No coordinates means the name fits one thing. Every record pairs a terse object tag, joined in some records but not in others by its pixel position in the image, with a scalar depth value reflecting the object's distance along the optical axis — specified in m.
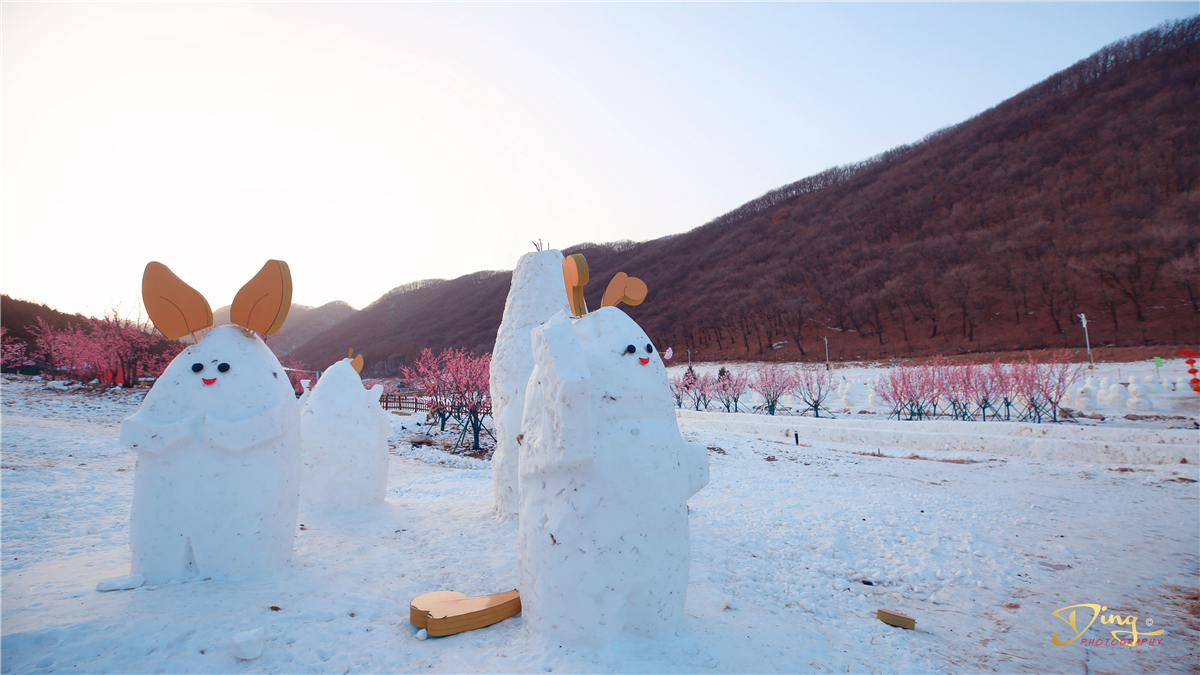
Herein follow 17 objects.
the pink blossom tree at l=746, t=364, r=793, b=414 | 20.76
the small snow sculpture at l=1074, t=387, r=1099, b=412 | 16.83
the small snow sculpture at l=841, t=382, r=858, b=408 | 21.94
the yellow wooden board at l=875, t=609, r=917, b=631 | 3.98
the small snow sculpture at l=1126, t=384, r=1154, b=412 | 16.03
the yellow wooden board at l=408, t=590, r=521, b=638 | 3.38
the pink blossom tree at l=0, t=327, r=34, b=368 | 23.17
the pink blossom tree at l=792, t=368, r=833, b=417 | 19.70
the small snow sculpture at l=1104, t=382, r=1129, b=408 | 16.61
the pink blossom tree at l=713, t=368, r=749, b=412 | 22.76
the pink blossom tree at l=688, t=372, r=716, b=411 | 24.20
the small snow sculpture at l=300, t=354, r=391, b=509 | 6.34
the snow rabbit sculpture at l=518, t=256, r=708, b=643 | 3.09
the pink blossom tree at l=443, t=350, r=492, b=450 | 14.66
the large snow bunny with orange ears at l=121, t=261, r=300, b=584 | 3.73
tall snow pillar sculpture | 6.29
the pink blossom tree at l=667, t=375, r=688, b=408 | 25.01
